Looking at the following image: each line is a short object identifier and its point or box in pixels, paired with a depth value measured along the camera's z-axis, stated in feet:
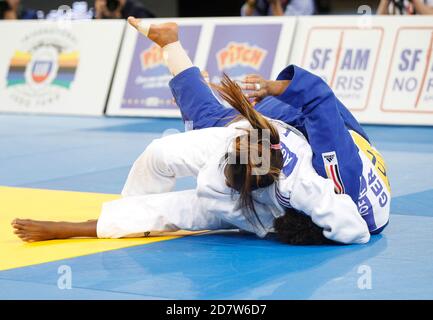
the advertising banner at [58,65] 41.06
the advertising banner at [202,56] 37.68
